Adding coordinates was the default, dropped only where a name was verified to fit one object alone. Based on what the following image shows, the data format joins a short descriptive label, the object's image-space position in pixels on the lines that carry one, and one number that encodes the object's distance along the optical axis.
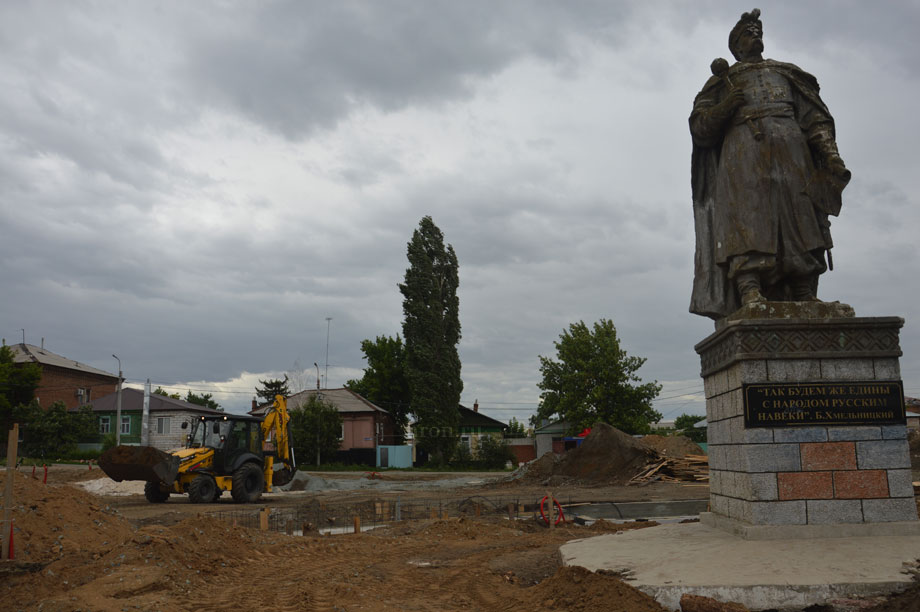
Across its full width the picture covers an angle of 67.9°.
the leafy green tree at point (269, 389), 63.34
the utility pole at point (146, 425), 28.06
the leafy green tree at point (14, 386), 42.12
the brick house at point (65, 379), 53.25
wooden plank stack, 22.98
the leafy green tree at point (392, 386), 54.19
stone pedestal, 5.74
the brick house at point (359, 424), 47.10
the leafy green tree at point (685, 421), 94.50
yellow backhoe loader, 17.03
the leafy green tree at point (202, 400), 81.81
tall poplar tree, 40.72
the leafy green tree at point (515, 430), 63.42
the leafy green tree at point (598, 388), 41.22
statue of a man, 6.57
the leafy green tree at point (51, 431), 40.84
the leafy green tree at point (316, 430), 41.91
